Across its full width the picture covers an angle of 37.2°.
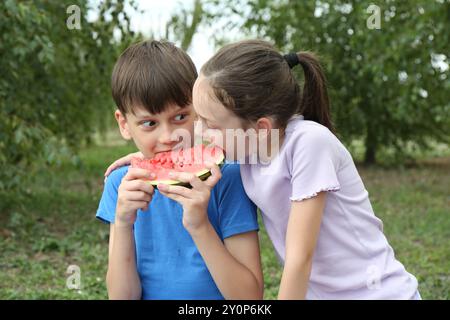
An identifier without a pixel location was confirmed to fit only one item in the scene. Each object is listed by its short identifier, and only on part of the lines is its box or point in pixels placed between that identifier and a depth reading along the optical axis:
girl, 1.83
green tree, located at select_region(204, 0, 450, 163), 7.50
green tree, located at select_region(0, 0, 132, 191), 5.46
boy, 1.88
